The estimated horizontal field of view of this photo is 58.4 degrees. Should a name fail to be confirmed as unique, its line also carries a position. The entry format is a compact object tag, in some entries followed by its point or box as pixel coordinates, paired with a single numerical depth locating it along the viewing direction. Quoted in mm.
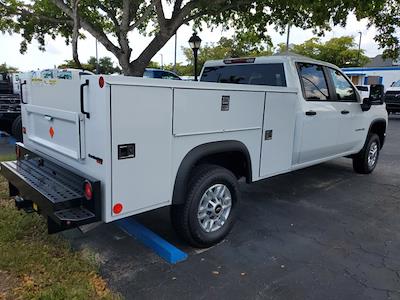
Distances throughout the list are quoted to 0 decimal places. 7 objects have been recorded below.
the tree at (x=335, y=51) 45344
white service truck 2734
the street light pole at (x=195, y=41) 12438
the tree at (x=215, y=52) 36906
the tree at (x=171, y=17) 8531
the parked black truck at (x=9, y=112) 8458
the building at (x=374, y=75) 33125
